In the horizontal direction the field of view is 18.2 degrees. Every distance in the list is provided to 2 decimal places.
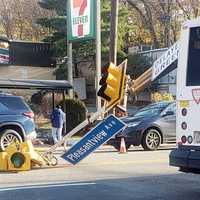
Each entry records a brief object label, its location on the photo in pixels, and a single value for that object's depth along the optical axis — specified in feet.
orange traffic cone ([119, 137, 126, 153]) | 62.69
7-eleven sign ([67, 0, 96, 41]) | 90.38
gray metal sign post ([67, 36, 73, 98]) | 98.12
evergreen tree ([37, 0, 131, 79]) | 140.67
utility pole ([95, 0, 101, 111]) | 86.53
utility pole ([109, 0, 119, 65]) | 83.76
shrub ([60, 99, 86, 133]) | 91.81
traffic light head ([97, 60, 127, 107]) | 42.68
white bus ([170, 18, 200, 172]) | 31.71
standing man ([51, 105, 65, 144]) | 74.43
